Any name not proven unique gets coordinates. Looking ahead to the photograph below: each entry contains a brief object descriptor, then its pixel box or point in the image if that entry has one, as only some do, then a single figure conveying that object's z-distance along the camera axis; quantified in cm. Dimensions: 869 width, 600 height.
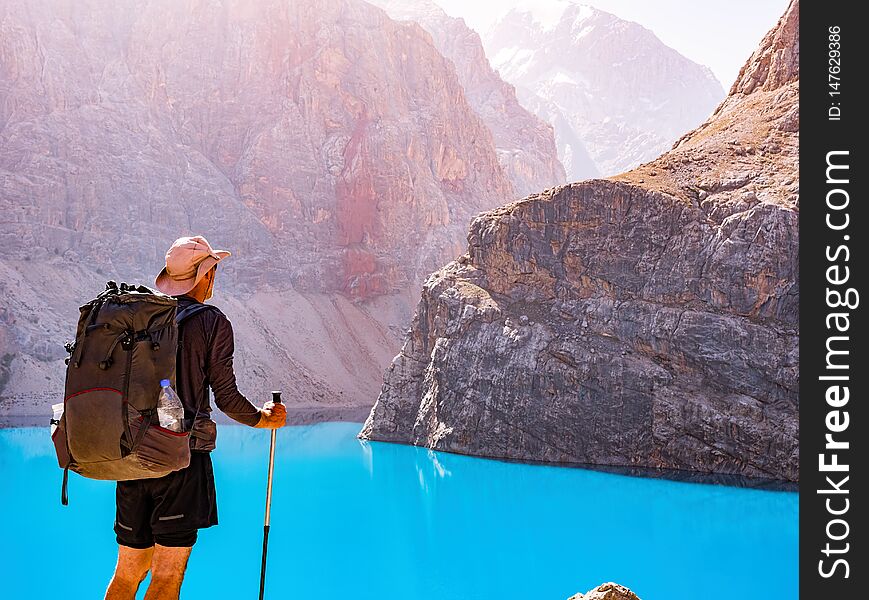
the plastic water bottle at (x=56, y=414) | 485
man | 495
